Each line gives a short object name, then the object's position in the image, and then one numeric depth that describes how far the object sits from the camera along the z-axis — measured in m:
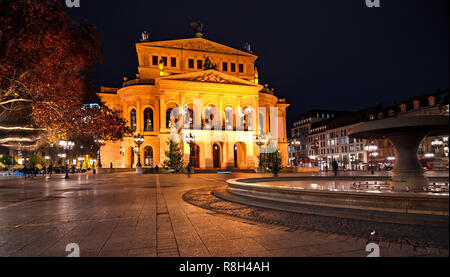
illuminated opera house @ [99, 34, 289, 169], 46.50
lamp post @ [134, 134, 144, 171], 34.41
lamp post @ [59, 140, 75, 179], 30.14
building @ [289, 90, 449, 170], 57.58
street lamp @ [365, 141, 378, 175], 34.83
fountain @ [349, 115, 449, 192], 7.60
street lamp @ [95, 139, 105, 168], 50.56
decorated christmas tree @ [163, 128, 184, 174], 34.59
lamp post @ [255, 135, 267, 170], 34.03
